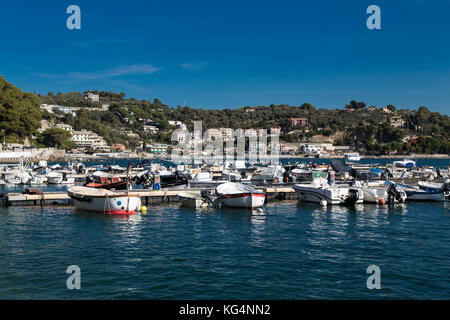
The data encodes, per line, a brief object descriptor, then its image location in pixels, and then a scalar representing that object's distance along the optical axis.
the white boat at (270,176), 46.50
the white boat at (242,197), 29.36
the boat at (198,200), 31.02
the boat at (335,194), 32.09
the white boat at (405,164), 76.04
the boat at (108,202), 27.12
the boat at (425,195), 34.59
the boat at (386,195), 33.00
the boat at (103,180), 36.65
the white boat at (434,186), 35.64
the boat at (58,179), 51.66
